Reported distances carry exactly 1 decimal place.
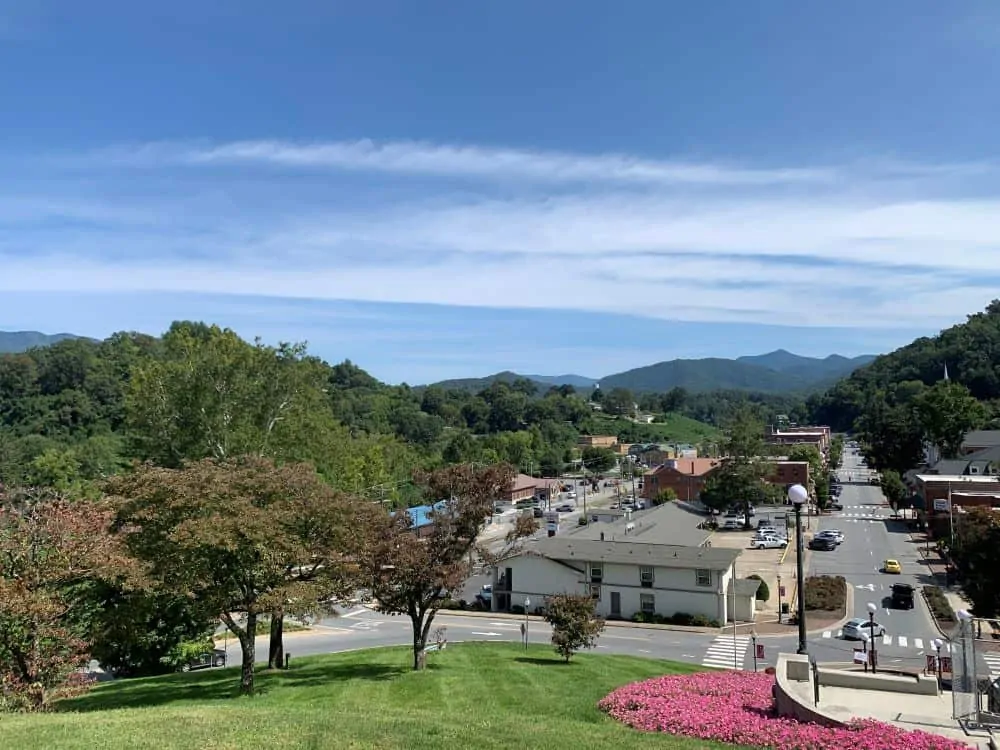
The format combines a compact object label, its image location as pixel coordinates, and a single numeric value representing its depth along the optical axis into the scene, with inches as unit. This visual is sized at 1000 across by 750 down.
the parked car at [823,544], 2455.7
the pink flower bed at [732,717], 468.4
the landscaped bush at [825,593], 1665.8
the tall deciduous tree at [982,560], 1255.5
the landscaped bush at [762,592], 1817.2
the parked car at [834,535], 2511.0
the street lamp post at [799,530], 602.9
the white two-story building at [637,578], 1668.3
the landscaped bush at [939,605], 1582.4
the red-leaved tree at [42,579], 629.6
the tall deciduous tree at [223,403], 1604.3
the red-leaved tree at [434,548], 912.9
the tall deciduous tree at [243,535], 761.0
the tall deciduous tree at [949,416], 3745.1
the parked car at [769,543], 2509.8
